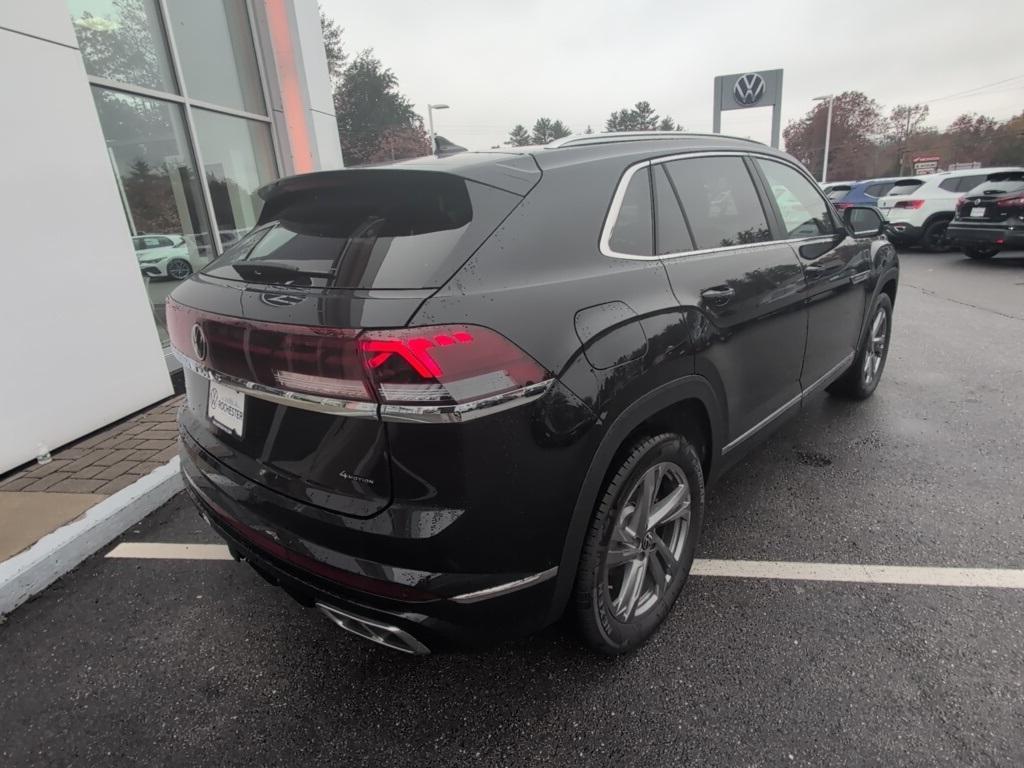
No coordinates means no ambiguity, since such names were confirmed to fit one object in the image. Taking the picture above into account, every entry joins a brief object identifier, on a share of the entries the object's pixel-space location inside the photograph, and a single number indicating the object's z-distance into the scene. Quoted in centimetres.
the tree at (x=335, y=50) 4881
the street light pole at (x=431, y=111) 3418
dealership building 384
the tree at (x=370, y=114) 4800
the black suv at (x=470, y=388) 148
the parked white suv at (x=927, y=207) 1265
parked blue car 1512
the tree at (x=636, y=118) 8794
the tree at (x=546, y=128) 9901
